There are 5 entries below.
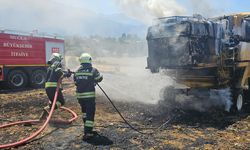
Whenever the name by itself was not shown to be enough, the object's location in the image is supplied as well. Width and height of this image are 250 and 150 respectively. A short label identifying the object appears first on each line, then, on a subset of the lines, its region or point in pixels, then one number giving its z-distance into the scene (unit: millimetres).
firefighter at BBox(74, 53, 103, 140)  4829
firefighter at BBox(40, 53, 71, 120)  5598
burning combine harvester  6419
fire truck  10818
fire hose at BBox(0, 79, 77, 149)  4311
